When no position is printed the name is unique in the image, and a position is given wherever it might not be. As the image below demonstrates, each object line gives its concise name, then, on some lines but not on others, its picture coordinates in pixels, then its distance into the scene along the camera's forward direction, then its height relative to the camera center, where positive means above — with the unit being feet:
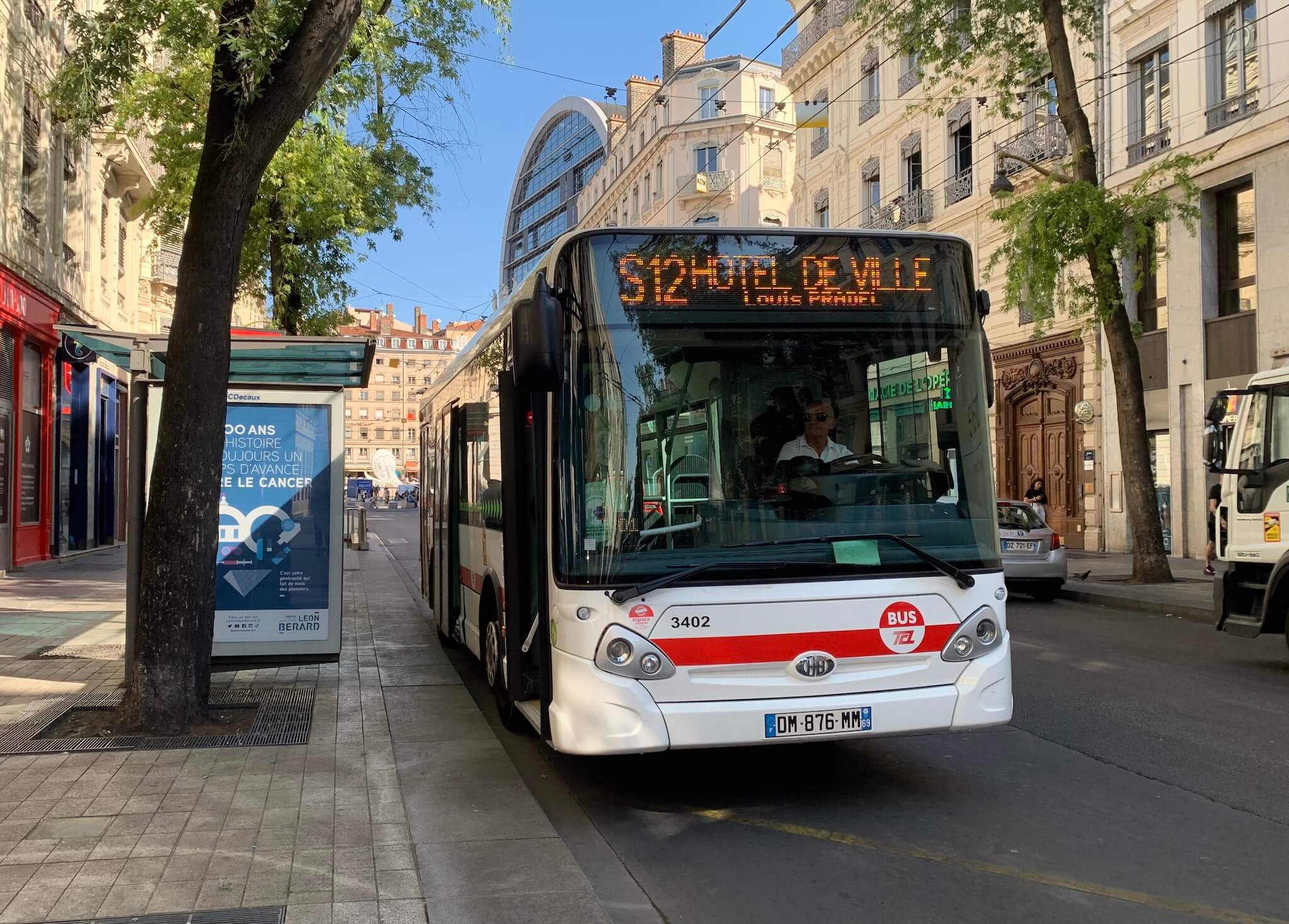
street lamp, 63.82 +17.11
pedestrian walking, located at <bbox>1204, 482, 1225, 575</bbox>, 35.89 -1.84
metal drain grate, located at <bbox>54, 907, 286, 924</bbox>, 13.00 -5.09
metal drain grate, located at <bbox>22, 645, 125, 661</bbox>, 32.71 -4.91
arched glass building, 280.31 +86.98
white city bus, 16.99 -0.11
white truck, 30.48 -0.73
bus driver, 17.80 +0.68
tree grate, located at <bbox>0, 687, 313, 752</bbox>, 21.62 -5.04
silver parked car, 52.29 -3.63
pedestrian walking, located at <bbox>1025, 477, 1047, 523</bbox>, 75.82 -1.10
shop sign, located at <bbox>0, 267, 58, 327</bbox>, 58.03 +10.63
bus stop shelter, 29.07 -0.50
